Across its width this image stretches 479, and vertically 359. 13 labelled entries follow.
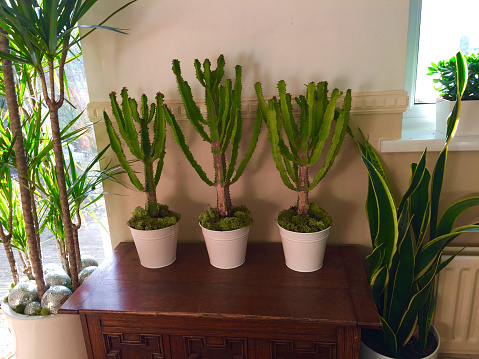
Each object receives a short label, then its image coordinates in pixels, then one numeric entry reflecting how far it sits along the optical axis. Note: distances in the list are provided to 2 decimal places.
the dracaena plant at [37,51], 1.08
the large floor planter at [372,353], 1.26
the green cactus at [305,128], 1.14
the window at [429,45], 1.42
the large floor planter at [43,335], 1.31
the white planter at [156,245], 1.27
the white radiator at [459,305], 1.37
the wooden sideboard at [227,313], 1.05
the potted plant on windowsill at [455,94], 1.30
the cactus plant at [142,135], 1.23
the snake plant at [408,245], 1.13
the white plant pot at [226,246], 1.23
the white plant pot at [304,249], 1.20
